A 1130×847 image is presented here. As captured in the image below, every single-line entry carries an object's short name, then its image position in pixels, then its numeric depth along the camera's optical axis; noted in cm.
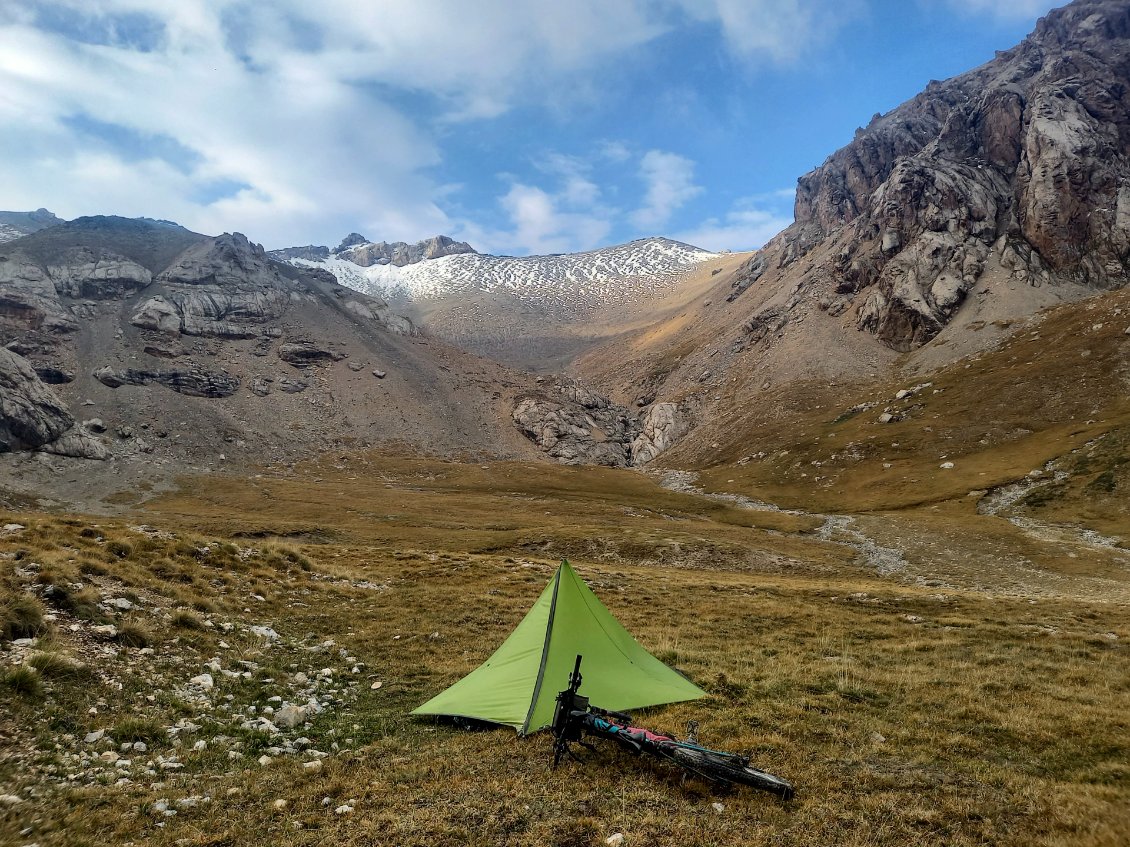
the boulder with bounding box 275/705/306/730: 1252
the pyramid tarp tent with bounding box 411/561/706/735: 1292
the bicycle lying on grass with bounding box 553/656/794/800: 919
